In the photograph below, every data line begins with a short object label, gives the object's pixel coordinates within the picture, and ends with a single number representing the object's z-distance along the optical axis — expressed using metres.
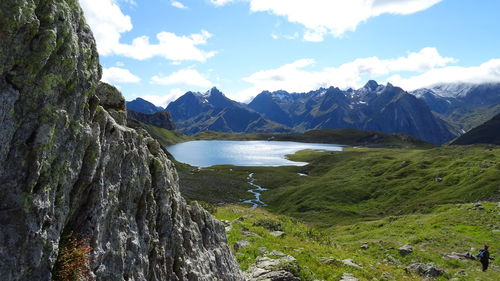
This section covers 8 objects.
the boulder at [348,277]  22.48
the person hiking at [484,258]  36.31
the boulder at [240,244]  26.50
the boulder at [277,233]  34.09
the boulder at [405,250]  42.61
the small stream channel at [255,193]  118.81
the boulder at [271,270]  19.44
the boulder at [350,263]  26.41
